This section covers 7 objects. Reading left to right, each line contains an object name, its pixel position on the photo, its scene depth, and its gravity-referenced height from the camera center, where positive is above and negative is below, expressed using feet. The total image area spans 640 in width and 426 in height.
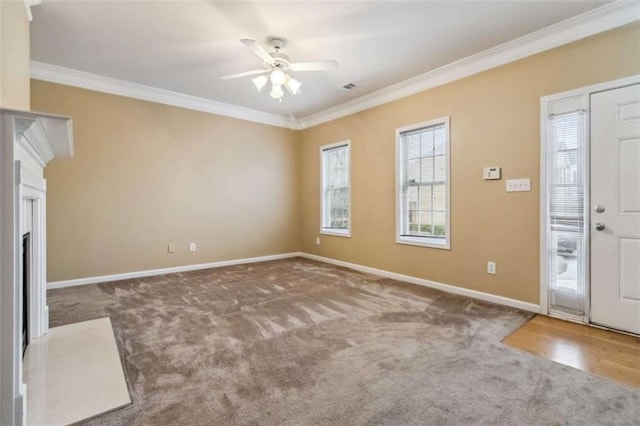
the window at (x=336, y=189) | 17.26 +1.24
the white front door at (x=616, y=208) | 8.12 +0.05
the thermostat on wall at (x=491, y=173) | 10.78 +1.34
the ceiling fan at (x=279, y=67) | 9.41 +4.57
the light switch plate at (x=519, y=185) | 10.03 +0.85
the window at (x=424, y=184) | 12.69 +1.15
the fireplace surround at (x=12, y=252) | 4.13 -0.58
